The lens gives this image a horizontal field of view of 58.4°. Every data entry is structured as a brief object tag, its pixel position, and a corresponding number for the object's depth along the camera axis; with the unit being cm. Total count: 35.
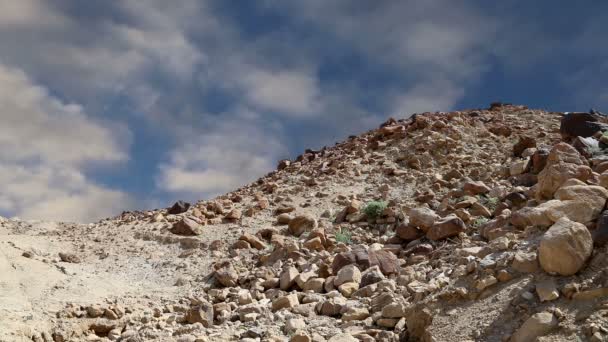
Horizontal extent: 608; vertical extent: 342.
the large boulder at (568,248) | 431
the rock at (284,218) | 1035
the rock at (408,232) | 825
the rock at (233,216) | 1095
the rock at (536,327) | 391
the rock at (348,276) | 653
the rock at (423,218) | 823
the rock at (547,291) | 418
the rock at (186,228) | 1008
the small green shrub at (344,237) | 900
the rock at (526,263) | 462
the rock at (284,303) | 614
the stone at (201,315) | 605
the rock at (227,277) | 763
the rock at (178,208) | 1226
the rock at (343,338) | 473
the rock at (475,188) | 971
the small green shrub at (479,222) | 779
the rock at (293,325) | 536
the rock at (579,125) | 1098
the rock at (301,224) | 991
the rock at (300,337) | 494
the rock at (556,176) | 640
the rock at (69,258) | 883
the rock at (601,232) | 442
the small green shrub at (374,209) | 981
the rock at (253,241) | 917
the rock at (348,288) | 628
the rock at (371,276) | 639
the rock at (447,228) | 776
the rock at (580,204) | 485
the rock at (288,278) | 702
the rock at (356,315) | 546
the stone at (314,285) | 669
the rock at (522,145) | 1237
